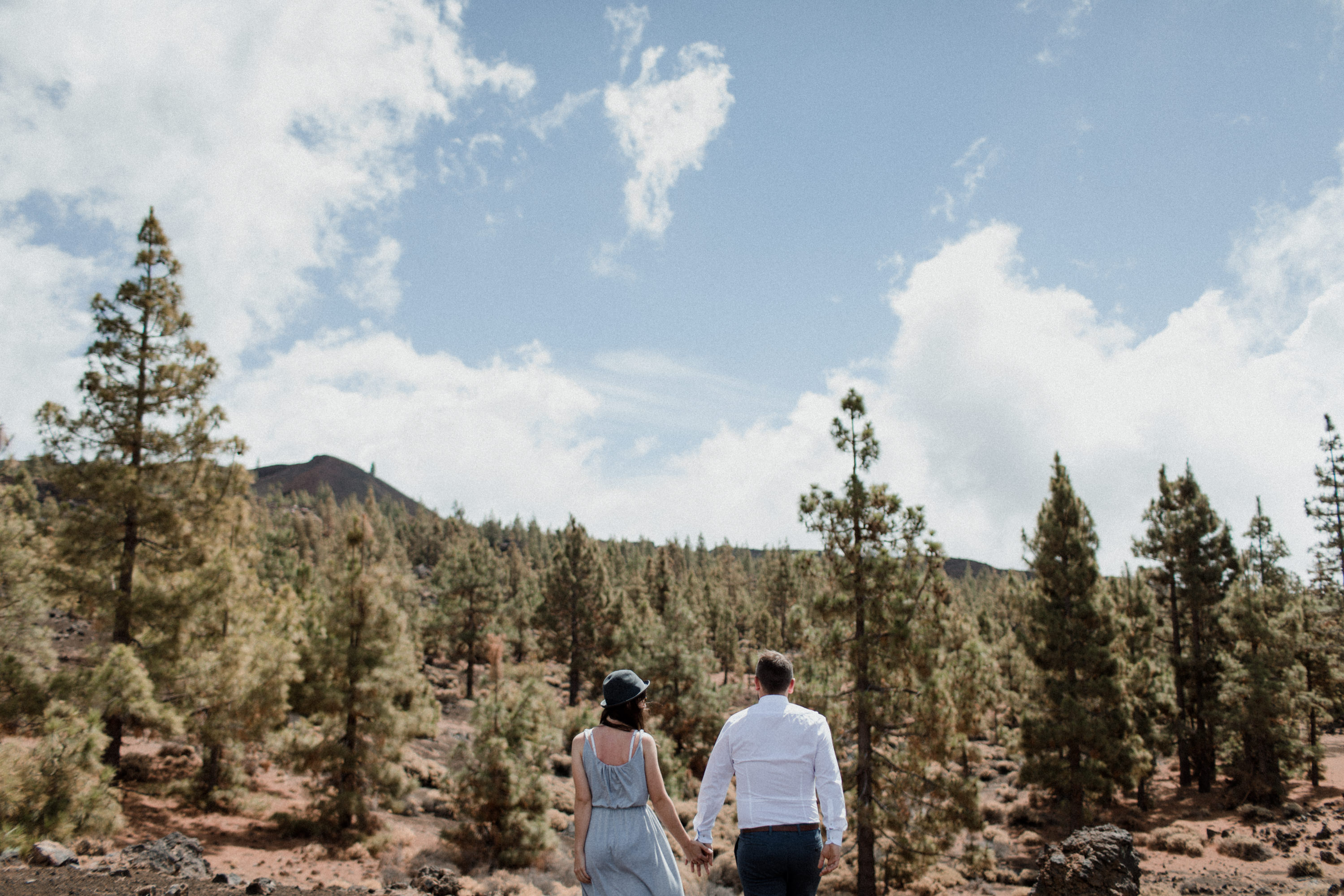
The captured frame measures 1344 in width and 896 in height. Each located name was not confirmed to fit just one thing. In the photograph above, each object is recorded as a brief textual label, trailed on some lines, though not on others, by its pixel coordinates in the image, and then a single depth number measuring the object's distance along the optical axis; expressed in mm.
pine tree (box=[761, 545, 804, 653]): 56491
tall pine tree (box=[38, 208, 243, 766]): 14539
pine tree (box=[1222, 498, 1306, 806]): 23266
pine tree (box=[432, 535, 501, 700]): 44906
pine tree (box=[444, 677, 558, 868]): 15734
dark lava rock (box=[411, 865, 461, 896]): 11859
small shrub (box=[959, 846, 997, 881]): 13516
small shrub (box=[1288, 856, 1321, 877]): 15844
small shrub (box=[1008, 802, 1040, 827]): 24516
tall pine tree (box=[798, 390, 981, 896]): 13289
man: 3938
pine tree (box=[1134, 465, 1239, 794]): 26547
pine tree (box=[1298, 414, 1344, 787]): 28438
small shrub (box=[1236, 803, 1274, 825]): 21688
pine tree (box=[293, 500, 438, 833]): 16812
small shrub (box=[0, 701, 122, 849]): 10266
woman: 4074
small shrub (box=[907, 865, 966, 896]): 15820
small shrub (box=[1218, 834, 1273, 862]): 17922
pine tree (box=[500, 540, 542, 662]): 49094
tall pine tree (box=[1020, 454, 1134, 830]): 19453
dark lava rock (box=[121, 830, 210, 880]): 10219
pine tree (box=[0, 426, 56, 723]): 12367
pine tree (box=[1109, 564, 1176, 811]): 22406
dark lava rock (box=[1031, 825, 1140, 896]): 11922
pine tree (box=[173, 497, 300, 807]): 14852
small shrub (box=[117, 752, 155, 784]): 18891
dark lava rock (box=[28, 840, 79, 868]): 9234
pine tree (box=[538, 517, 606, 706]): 41750
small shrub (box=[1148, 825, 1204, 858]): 18781
